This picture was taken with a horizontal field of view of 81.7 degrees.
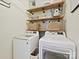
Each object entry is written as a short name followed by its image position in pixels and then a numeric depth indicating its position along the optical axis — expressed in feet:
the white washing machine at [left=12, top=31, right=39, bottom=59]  3.50
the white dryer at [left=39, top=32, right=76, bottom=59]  2.46
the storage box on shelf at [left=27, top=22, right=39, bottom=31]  4.40
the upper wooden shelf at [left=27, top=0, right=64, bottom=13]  3.83
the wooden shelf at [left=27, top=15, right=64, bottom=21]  3.77
